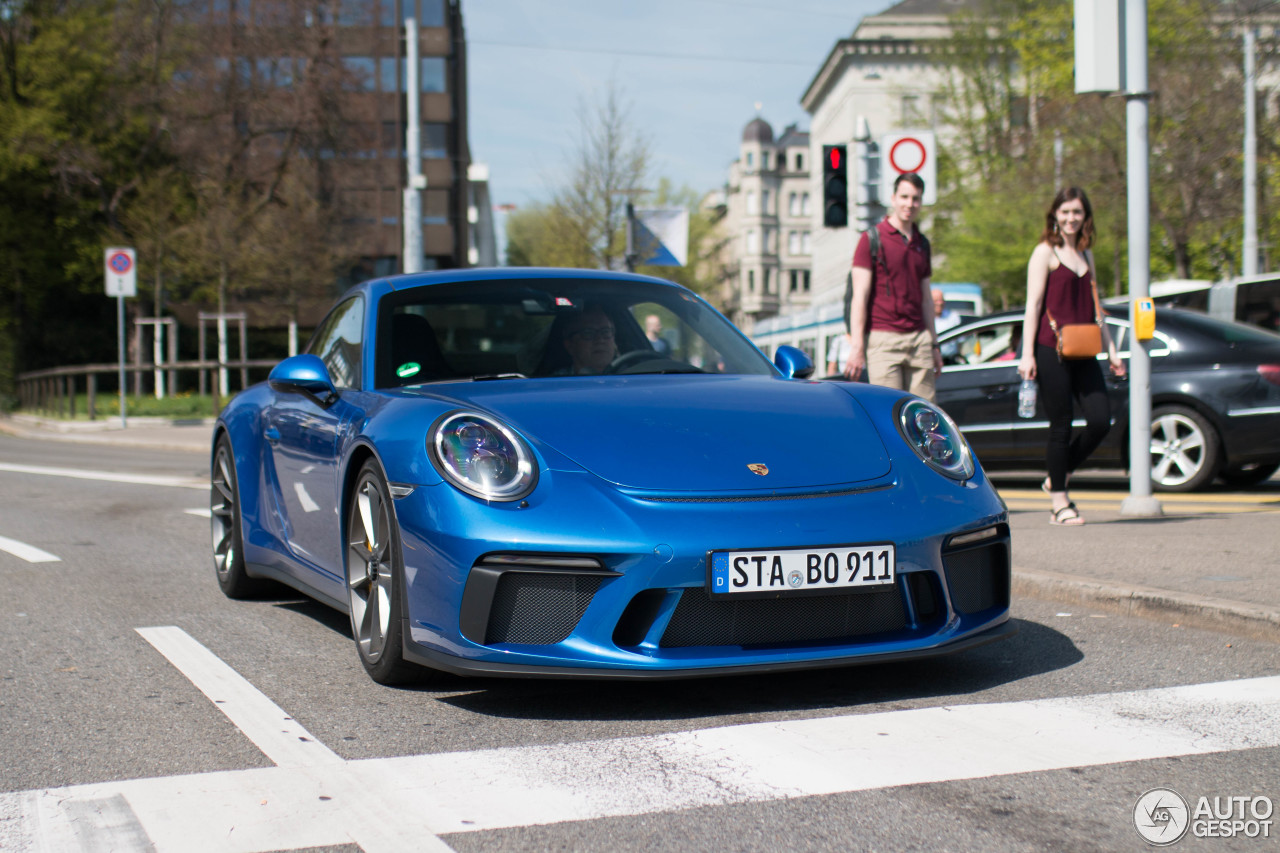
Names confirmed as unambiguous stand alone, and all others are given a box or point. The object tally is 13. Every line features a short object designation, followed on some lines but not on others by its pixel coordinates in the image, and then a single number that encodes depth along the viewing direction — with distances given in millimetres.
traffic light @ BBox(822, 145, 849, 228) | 12609
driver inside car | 4961
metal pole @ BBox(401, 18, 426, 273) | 18656
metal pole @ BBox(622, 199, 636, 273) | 17484
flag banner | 16828
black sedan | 9656
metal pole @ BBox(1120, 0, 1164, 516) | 7840
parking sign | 22391
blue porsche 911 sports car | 3635
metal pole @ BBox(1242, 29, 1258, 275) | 27922
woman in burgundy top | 7492
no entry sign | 11047
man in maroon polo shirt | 7492
